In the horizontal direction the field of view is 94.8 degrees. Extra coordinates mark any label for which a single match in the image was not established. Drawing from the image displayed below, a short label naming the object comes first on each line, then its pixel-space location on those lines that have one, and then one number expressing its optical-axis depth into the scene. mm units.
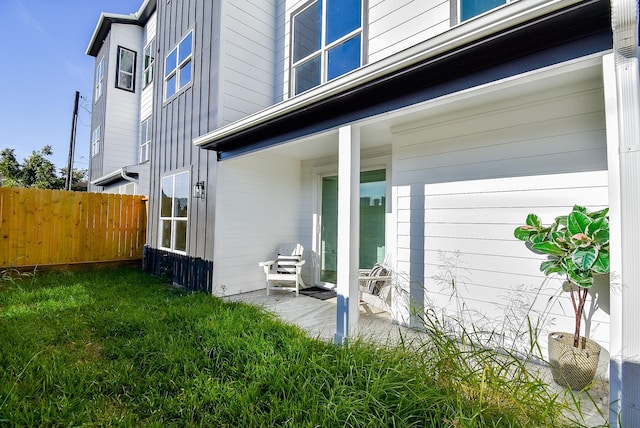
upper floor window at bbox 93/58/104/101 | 12369
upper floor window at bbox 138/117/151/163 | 10891
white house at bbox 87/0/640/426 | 1926
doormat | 5105
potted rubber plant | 2248
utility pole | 14164
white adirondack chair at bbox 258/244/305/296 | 5121
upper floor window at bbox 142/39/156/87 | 9883
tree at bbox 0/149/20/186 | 16967
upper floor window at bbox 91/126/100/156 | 12520
